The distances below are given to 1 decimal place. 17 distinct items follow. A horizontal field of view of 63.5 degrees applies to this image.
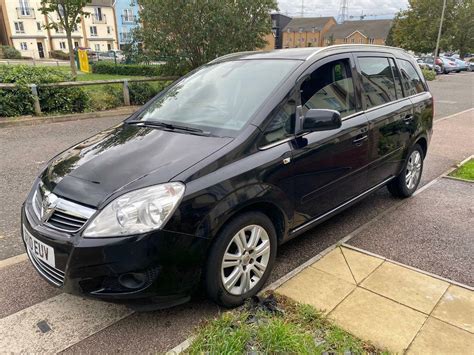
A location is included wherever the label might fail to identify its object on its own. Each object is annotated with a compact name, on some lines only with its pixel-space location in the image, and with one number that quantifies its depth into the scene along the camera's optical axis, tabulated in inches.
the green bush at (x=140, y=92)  446.6
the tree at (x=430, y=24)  1455.5
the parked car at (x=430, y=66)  1288.9
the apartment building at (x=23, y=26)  2117.4
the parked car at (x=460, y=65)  1435.4
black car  90.7
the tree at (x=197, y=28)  467.8
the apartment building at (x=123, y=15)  2427.4
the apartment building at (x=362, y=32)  3280.0
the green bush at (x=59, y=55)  2034.7
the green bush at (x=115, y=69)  885.8
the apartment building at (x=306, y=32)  3582.7
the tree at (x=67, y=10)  631.2
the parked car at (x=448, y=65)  1362.0
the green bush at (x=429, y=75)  1019.9
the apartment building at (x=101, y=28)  2386.8
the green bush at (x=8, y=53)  1801.2
